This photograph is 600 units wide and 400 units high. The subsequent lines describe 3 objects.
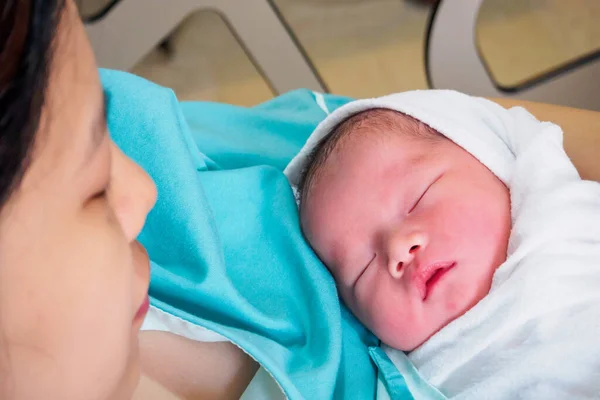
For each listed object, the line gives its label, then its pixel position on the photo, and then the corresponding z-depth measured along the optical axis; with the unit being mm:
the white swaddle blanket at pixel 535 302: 450
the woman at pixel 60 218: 309
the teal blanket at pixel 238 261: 486
